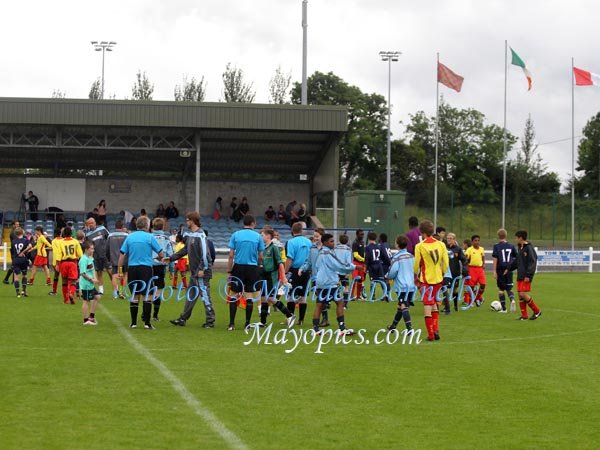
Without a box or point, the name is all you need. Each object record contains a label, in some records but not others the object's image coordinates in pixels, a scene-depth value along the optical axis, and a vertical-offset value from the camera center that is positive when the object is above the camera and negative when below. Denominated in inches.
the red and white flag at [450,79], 1989.4 +333.5
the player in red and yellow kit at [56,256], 824.3 -28.7
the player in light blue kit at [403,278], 554.3 -29.6
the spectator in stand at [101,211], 1450.8 +22.6
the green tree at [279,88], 2701.8 +416.0
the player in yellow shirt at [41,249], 928.3 -25.8
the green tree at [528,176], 2908.5 +187.4
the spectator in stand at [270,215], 1706.4 +23.5
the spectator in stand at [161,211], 1662.2 +27.2
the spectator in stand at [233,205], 1731.1 +42.0
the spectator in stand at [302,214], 1606.3 +25.1
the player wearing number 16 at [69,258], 780.0 -29.0
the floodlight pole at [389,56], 2202.3 +421.3
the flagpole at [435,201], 2020.7 +64.3
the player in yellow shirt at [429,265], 541.0 -21.1
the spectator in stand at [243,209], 1679.4 +33.7
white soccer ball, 780.6 -64.4
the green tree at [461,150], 3021.7 +278.8
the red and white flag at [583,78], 1779.0 +304.8
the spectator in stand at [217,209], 1724.9 +34.1
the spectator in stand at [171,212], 1678.2 +26.0
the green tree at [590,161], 3110.2 +261.9
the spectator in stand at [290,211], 1676.2 +31.4
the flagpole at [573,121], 1860.2 +234.0
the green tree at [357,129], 2864.2 +323.0
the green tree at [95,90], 2773.1 +412.7
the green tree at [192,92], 2674.7 +397.4
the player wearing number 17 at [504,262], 765.9 -26.0
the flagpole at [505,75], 2035.2 +351.3
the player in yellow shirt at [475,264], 818.2 -30.1
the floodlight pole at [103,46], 2332.7 +460.1
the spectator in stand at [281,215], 1699.1 +23.8
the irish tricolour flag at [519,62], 1893.5 +353.0
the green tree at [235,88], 2593.5 +397.4
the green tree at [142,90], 2679.6 +401.8
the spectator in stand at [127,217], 1580.2 +14.8
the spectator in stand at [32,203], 1681.8 +38.8
